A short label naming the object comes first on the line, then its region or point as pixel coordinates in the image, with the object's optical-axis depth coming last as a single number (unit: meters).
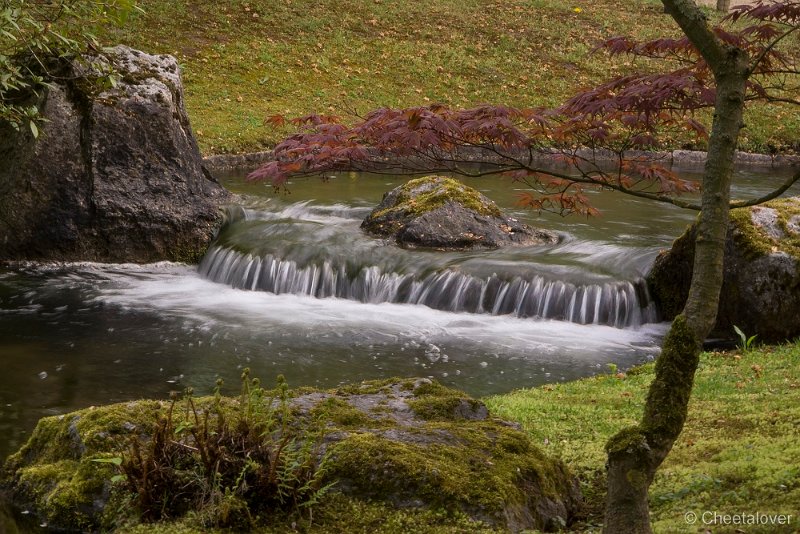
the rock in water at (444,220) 13.23
